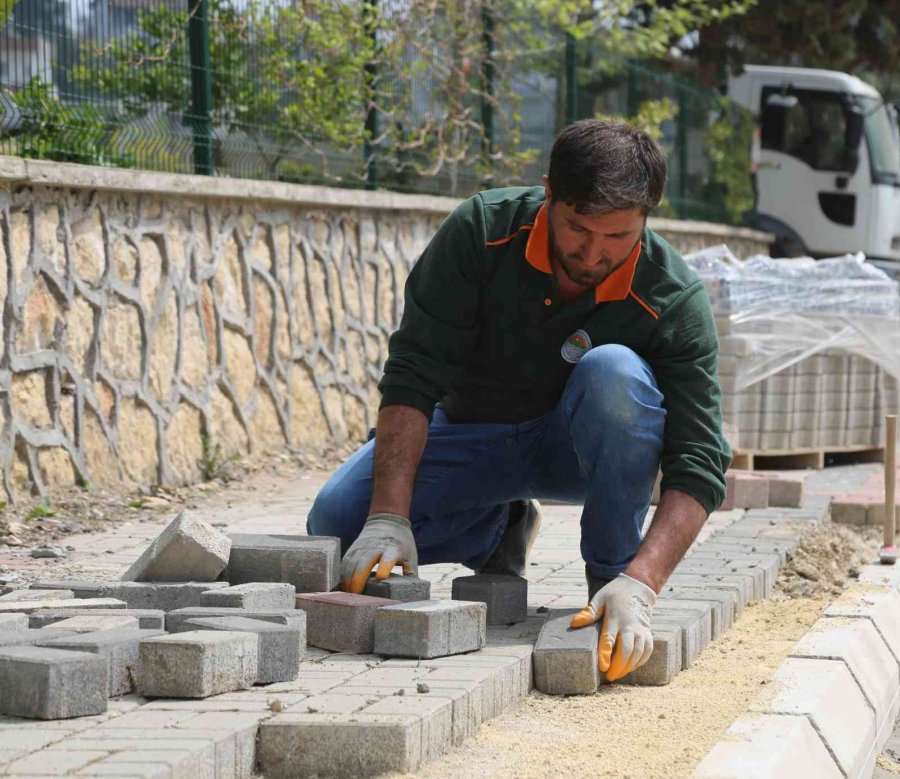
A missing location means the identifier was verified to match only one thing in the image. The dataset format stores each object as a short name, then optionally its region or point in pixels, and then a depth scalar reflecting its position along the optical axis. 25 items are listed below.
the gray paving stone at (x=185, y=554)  6.53
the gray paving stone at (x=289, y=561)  6.58
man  6.44
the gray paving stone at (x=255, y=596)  6.06
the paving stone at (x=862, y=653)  6.34
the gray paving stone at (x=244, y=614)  5.76
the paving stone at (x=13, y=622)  5.75
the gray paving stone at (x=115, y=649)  5.17
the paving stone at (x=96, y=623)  5.60
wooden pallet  14.70
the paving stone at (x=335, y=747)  4.81
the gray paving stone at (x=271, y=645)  5.47
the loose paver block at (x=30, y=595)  6.42
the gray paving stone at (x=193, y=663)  5.15
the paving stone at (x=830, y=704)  5.43
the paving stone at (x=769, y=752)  4.69
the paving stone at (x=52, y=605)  6.12
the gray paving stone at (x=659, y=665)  6.24
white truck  31.49
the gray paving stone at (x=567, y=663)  5.97
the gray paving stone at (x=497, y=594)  6.92
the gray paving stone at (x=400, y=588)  6.40
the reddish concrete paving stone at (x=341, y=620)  6.10
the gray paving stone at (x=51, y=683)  4.86
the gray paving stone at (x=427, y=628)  5.91
